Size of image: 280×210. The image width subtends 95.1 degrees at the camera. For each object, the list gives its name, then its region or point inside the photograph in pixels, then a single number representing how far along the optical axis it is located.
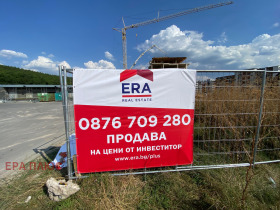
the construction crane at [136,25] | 38.41
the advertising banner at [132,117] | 2.37
